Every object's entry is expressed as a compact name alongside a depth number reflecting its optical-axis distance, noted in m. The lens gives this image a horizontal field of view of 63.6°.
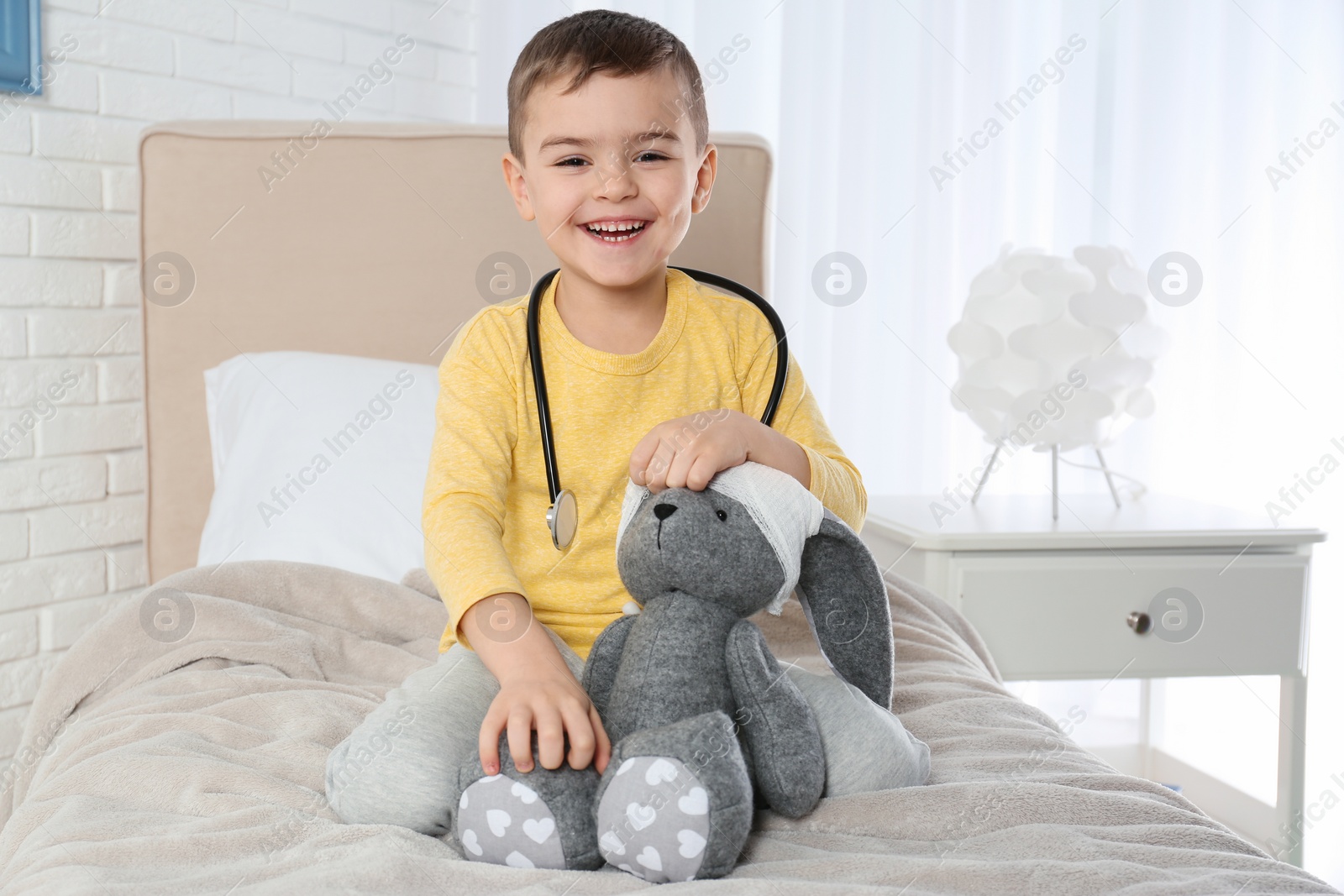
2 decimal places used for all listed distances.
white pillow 1.38
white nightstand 1.50
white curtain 1.85
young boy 0.83
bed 0.68
